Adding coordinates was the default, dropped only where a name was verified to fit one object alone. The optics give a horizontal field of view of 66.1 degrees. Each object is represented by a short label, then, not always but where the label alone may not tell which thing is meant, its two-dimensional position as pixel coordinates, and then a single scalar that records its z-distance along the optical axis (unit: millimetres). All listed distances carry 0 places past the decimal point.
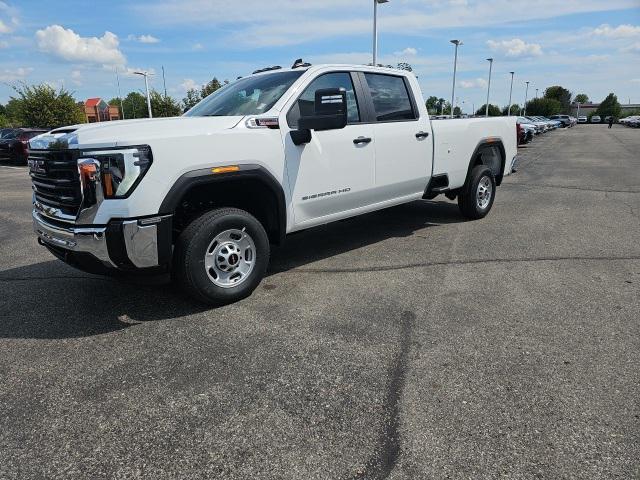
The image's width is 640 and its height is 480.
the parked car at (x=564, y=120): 74056
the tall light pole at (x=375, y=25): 23431
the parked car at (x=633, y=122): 69688
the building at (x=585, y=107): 158938
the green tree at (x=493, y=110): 93250
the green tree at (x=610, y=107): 119562
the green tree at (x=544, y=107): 113062
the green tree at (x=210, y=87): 50356
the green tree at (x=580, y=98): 180750
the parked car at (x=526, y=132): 25992
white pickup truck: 3549
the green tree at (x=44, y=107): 37688
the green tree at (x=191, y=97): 49206
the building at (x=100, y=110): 92562
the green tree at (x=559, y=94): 138000
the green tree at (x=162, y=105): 51938
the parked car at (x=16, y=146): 20500
